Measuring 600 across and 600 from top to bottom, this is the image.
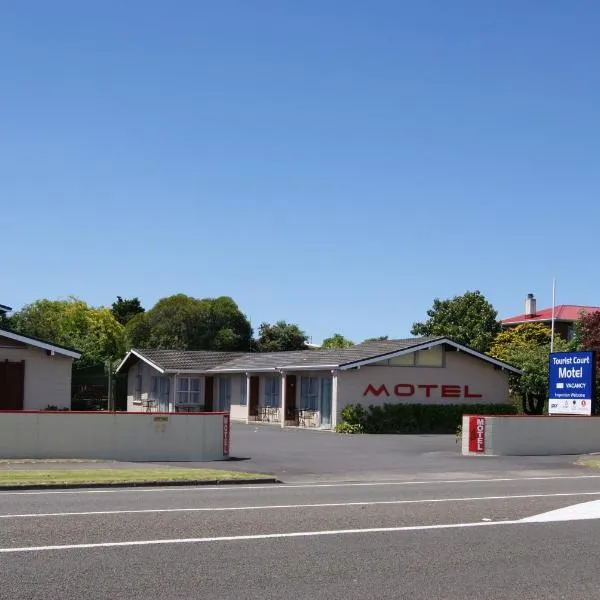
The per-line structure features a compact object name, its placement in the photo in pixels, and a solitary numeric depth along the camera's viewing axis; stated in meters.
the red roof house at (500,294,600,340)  76.81
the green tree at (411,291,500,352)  75.12
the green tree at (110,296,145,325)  98.44
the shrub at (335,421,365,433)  39.34
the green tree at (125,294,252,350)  79.00
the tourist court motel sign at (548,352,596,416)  29.83
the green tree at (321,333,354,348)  97.47
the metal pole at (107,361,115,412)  49.68
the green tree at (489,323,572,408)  47.12
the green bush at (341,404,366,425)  39.84
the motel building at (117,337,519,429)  41.12
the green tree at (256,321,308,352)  84.19
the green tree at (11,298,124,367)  81.88
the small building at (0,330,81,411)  29.77
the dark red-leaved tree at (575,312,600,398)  46.43
